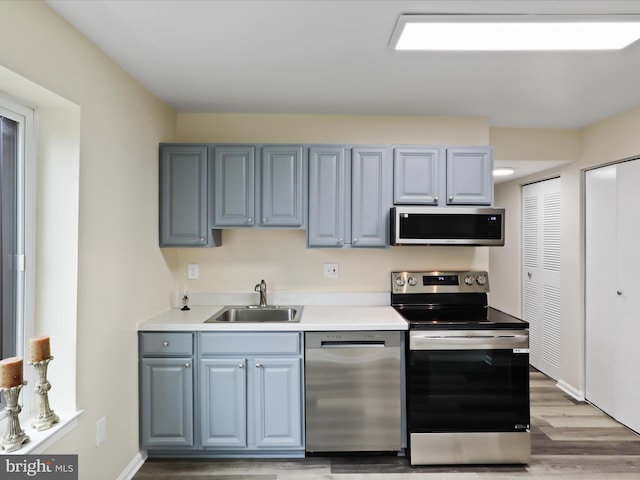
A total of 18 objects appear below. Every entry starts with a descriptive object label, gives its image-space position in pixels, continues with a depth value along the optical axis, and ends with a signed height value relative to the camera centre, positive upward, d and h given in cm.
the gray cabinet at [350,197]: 284 +34
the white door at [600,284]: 312 -34
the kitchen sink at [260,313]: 296 -54
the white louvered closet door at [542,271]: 386 -29
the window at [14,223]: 166 +9
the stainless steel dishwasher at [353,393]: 249 -96
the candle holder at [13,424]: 146 -70
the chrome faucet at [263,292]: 303 -38
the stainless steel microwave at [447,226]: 275 +13
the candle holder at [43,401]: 161 -67
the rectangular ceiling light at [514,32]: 169 +97
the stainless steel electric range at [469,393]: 246 -94
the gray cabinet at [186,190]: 281 +38
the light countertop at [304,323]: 247 -51
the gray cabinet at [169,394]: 248 -96
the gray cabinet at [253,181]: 282 +45
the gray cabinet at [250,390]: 249 -94
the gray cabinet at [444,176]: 285 +49
